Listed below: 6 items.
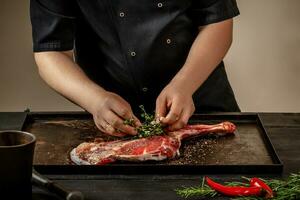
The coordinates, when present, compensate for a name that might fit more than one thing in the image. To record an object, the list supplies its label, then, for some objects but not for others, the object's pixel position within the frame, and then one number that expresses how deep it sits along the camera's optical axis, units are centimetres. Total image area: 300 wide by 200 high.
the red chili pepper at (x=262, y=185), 155
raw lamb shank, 173
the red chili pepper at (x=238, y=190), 156
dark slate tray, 167
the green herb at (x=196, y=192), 156
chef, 210
